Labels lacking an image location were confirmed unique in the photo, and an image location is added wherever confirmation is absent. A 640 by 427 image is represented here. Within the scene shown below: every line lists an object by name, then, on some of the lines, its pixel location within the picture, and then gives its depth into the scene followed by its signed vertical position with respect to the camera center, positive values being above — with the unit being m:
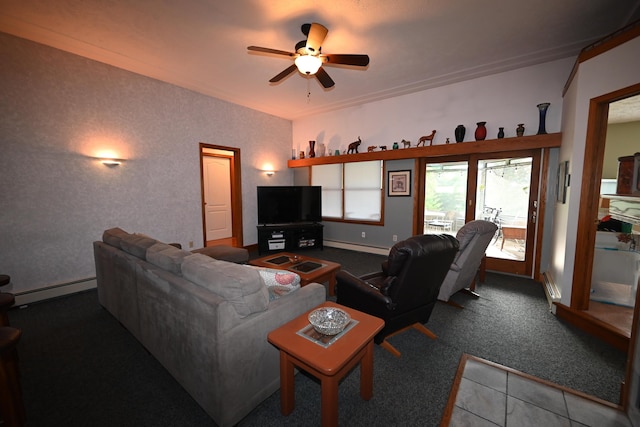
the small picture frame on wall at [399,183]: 4.92 +0.23
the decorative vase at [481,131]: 4.01 +1.03
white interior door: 6.34 -0.07
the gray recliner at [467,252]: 2.73 -0.64
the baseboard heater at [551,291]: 2.79 -1.14
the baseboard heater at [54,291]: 2.98 -1.26
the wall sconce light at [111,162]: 3.53 +0.43
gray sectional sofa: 1.37 -0.80
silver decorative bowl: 1.40 -0.75
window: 5.40 +0.12
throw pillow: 1.79 -0.65
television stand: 5.39 -0.95
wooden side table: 1.24 -0.81
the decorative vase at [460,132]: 4.17 +1.05
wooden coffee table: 2.88 -0.91
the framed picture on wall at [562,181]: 2.90 +0.18
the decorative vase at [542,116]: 3.52 +1.14
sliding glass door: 3.89 -0.05
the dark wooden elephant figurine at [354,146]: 5.37 +1.04
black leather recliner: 1.87 -0.76
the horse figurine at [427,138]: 4.53 +1.03
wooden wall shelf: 3.53 +0.78
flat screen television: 5.45 -0.23
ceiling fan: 2.55 +1.47
